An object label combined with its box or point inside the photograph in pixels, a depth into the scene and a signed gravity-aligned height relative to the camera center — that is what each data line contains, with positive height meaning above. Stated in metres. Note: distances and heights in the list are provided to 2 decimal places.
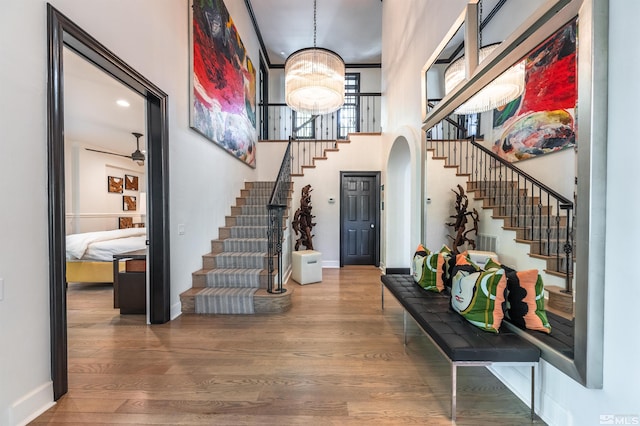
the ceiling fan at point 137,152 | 5.94 +1.23
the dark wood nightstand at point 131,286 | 3.24 -0.95
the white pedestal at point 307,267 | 4.61 -1.03
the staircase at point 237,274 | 3.31 -0.90
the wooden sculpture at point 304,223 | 5.55 -0.31
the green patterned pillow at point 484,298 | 1.81 -0.62
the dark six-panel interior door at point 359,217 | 6.18 -0.21
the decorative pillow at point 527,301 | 1.70 -0.61
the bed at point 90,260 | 4.36 -0.86
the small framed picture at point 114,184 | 7.62 +0.67
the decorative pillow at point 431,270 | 2.71 -0.64
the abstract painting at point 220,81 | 3.56 +2.02
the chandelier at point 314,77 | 3.98 +1.97
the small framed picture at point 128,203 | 8.17 +0.13
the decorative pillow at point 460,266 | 2.20 -0.49
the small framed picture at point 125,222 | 8.00 -0.45
